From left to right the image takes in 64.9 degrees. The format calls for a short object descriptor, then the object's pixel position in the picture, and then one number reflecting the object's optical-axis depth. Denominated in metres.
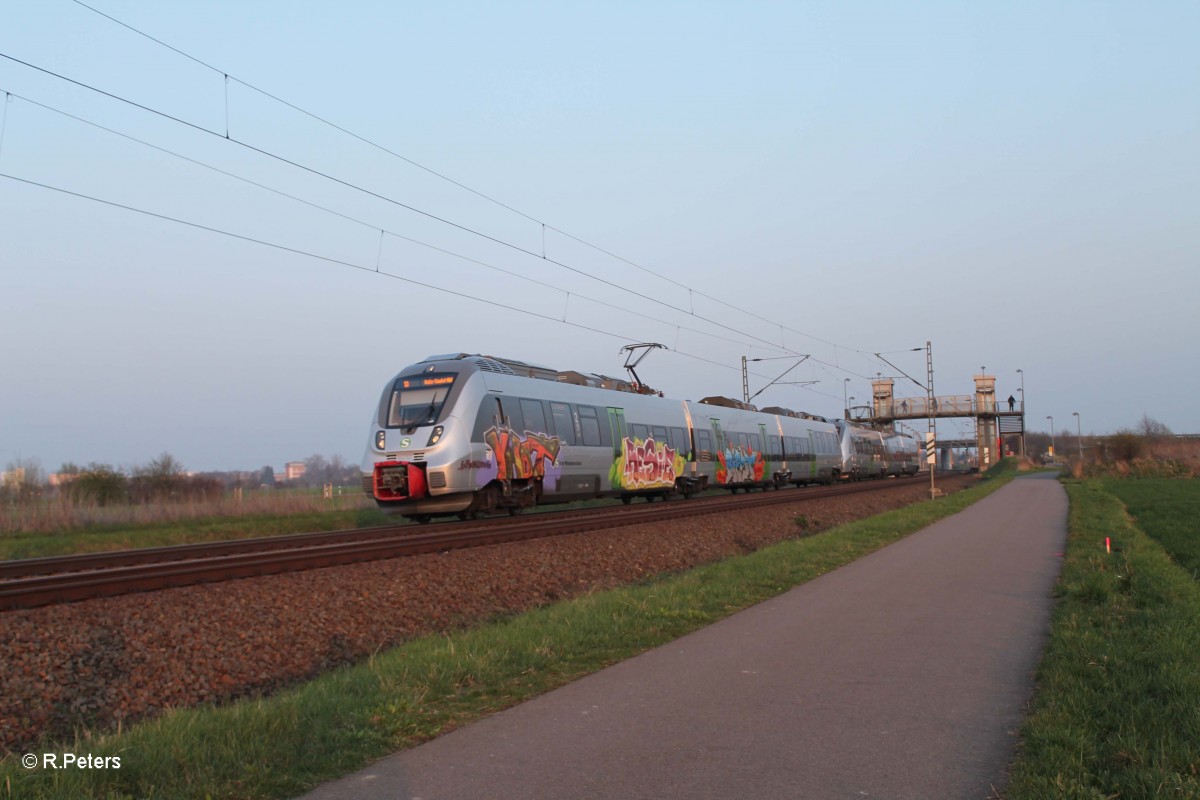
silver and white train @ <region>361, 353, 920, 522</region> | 19.83
